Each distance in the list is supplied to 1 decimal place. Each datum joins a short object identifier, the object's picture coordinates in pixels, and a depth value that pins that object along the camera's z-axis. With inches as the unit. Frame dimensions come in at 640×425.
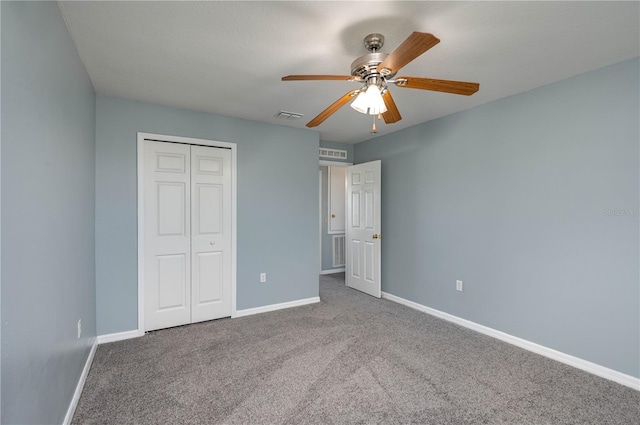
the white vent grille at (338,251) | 249.4
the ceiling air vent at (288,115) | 137.3
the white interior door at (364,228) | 174.9
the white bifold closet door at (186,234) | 127.3
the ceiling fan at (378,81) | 67.5
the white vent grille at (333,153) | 192.5
